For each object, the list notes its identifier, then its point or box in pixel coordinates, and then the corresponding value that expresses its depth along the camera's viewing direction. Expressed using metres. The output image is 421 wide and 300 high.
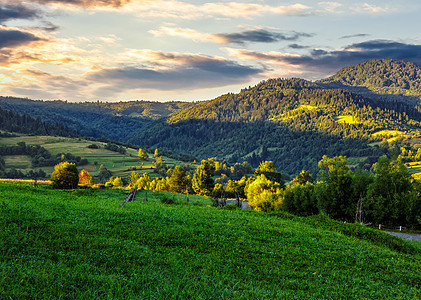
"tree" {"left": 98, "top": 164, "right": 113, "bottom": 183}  185.52
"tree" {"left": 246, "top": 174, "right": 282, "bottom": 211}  83.31
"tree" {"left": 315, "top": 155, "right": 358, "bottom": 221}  67.44
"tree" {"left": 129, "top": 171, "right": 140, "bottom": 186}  153.69
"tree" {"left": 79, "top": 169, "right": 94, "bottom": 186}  136.34
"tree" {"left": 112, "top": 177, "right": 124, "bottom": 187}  138.80
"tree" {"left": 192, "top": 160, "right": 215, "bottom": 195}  121.94
